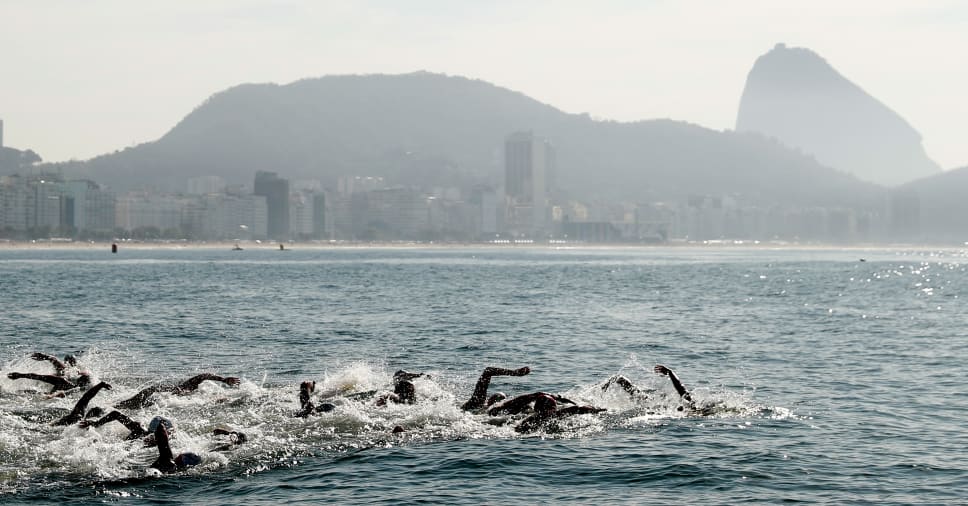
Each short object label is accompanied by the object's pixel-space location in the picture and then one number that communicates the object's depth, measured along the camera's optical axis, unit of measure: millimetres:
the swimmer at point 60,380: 32378
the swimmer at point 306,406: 30562
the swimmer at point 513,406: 30875
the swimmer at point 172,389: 31156
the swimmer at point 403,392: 32562
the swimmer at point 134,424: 26328
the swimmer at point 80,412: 28531
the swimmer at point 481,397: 31250
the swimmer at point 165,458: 24109
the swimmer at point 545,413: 29453
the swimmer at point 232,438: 26478
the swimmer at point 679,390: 32622
